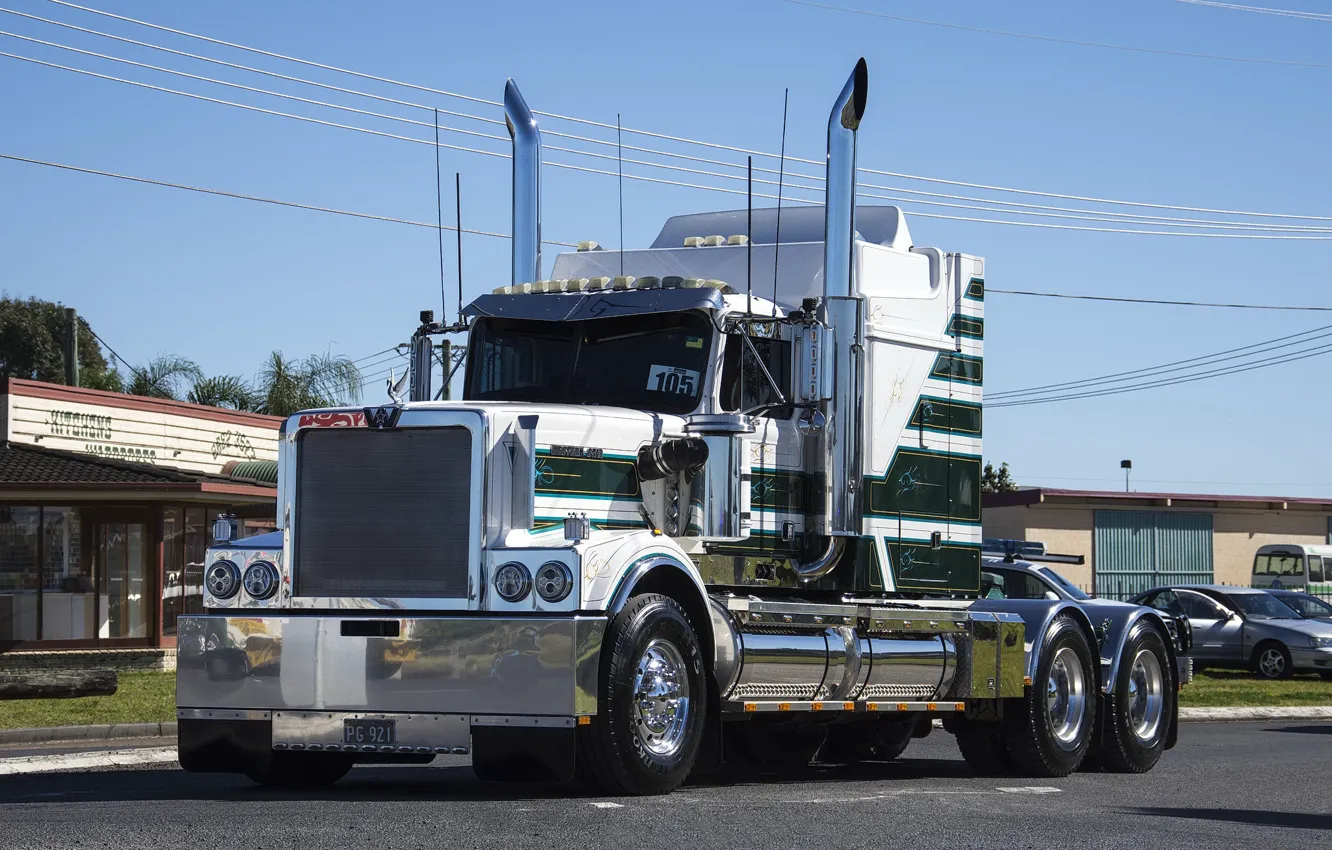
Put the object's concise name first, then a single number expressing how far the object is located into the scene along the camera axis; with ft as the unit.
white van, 158.20
